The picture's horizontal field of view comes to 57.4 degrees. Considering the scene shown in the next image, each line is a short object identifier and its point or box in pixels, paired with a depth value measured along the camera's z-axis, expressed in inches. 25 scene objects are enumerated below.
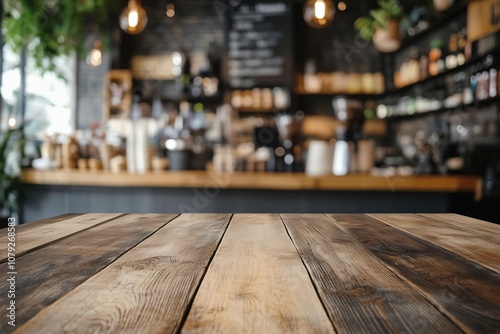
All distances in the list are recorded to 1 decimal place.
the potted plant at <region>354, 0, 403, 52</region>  152.4
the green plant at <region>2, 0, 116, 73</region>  167.2
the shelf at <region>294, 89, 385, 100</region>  235.0
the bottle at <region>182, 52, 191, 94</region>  235.6
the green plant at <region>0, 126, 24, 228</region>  127.5
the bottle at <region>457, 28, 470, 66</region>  150.0
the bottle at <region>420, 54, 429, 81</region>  181.9
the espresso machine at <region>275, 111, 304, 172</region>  116.0
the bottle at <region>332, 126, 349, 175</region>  113.6
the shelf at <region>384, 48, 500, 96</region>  136.9
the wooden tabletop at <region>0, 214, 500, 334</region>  20.5
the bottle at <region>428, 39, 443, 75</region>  172.7
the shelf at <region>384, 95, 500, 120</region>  132.2
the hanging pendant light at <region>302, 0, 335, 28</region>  133.3
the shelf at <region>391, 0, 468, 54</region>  156.1
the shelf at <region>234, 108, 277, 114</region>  232.8
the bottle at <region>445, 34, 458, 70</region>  159.6
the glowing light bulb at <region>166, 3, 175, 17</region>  191.9
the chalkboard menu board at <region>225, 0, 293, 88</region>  234.4
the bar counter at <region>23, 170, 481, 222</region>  103.8
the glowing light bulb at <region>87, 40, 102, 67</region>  204.2
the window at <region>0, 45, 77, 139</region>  207.2
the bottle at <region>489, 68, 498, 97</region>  129.0
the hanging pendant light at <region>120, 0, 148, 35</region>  143.7
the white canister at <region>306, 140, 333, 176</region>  110.2
